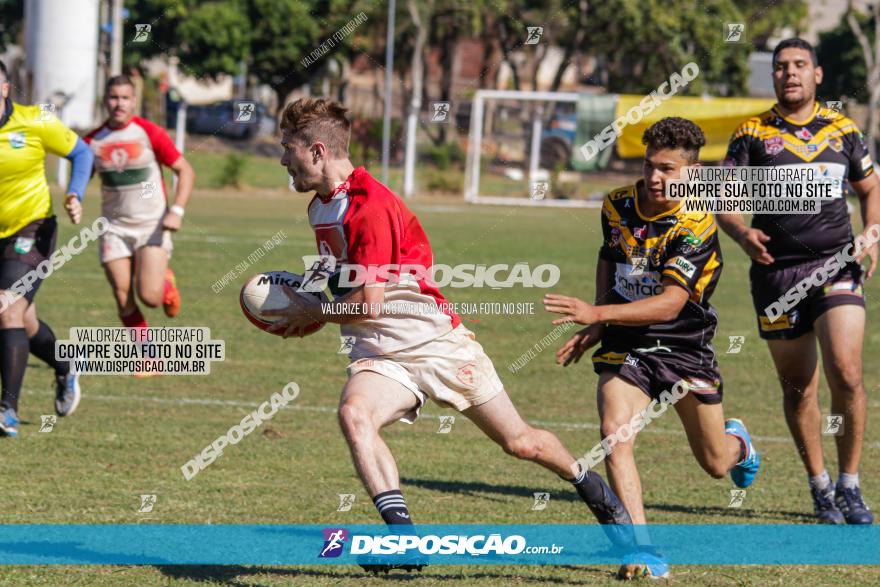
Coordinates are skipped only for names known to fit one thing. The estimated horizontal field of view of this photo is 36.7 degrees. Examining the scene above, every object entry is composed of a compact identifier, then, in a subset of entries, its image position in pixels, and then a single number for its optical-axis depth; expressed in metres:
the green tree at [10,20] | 55.19
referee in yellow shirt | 7.97
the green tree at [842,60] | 62.02
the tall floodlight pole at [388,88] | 31.34
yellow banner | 34.56
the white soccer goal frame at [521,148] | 35.84
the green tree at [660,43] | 47.47
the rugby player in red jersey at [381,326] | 5.00
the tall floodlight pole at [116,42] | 31.72
